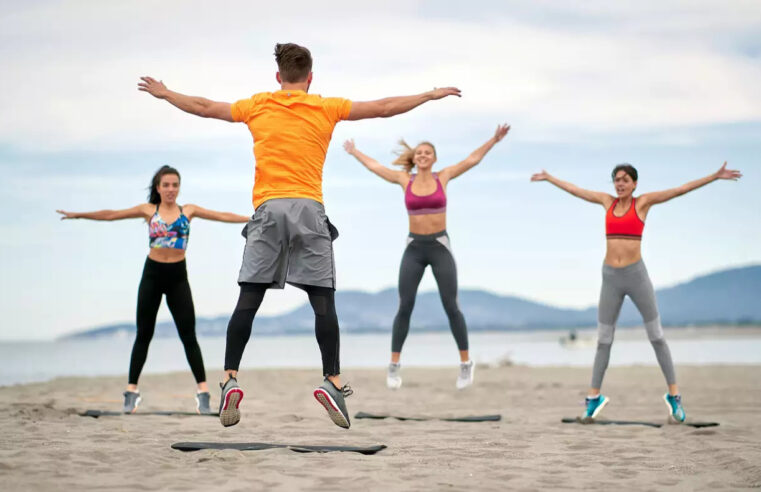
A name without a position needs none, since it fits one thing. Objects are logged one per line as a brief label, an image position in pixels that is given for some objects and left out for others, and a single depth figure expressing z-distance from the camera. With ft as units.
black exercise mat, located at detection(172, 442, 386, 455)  19.90
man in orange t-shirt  18.51
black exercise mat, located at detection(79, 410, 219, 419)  28.53
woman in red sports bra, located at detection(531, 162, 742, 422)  27.96
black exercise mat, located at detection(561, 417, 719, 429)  27.07
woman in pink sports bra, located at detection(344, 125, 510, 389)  31.40
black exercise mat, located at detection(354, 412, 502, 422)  28.14
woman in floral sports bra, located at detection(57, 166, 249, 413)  28.96
